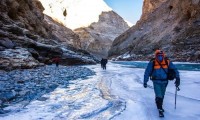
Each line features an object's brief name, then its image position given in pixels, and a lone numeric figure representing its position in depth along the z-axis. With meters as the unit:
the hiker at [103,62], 16.52
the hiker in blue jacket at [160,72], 3.63
